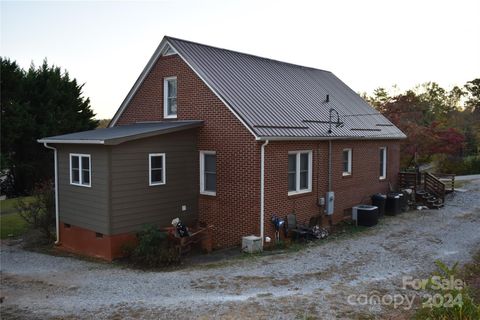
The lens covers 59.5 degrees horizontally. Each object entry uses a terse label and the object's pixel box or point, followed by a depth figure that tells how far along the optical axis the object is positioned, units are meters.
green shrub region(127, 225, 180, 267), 12.04
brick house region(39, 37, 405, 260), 13.06
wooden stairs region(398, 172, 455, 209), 21.45
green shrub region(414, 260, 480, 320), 7.15
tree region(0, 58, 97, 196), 25.80
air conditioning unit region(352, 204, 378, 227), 17.16
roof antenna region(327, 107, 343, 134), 16.88
